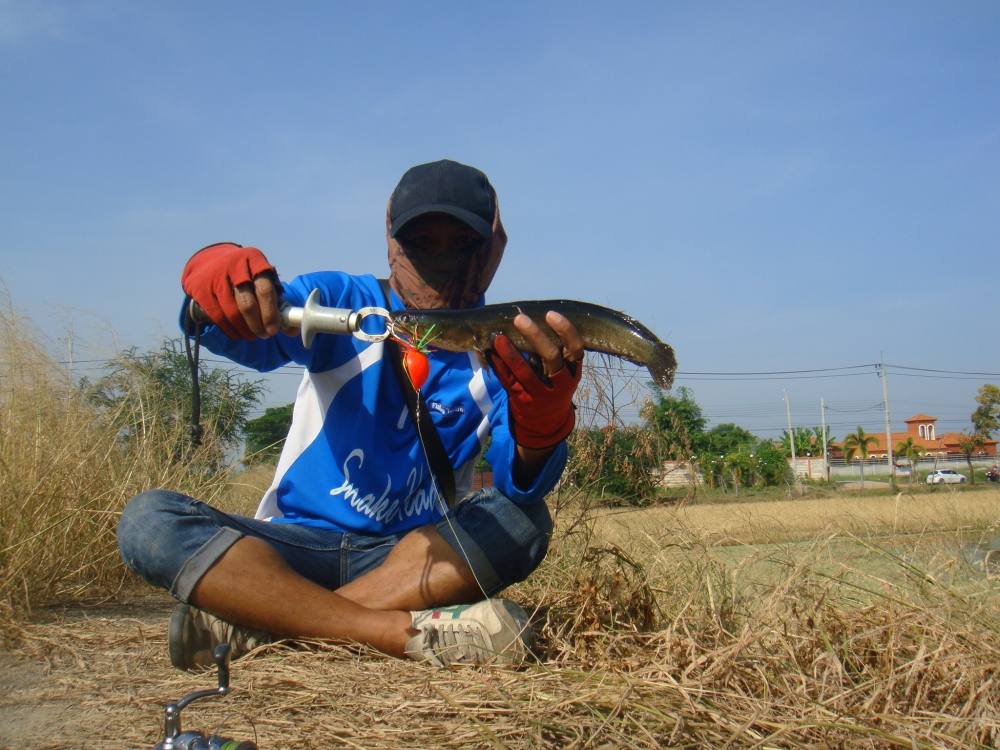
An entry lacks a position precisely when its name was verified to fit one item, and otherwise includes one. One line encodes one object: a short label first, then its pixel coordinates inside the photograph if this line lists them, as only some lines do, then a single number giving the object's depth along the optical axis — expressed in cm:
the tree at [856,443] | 7944
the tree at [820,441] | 8281
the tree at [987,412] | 6022
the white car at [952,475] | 5301
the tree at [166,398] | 504
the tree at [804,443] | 8031
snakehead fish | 232
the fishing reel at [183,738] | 121
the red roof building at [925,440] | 8612
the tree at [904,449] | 6768
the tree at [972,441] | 5091
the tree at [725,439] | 5789
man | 228
